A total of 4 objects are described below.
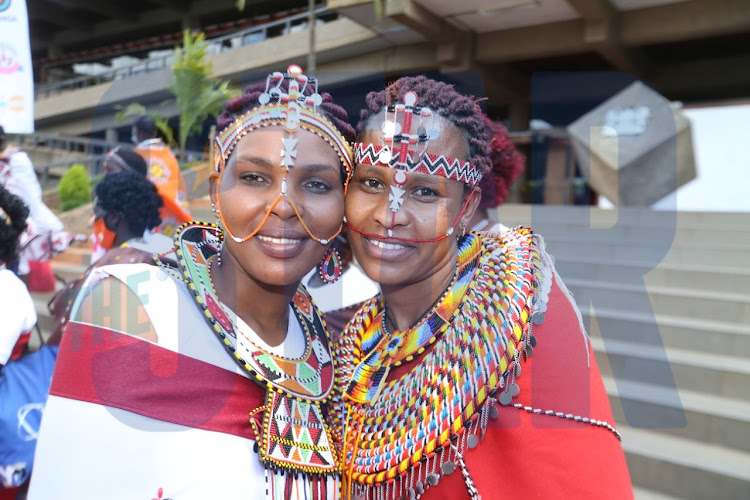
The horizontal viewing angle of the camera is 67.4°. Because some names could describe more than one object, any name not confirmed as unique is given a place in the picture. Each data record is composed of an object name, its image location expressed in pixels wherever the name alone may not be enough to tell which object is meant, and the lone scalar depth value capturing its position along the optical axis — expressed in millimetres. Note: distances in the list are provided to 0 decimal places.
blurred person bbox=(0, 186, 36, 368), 2219
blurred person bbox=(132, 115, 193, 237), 4301
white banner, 2961
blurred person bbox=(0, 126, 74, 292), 3729
